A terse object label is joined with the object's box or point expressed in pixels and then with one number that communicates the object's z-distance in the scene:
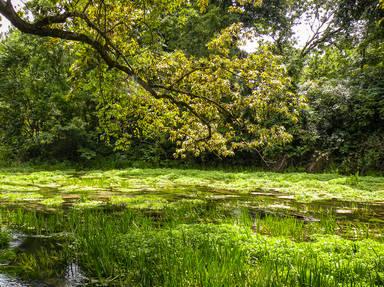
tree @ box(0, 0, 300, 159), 9.33
